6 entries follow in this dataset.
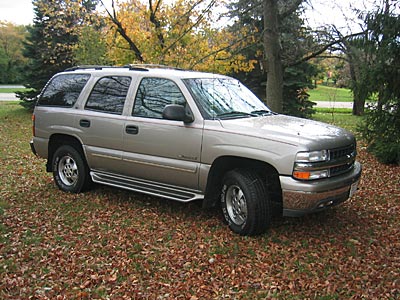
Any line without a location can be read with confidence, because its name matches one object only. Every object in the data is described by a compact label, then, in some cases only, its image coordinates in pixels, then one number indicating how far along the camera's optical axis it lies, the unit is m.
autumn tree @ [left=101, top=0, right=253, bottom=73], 11.85
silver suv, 4.61
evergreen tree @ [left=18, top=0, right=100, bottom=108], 19.70
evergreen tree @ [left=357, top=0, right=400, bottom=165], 7.96
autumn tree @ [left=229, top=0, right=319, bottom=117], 9.77
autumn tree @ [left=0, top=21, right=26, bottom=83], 45.22
